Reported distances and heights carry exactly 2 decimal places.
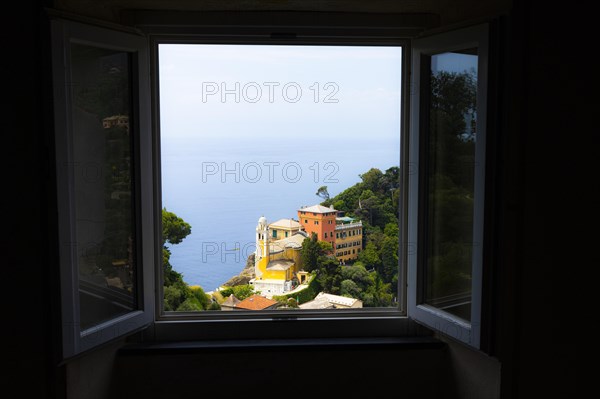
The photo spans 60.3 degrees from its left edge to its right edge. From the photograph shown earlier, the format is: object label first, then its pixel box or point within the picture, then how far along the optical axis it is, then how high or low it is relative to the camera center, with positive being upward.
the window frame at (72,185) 1.85 -0.05
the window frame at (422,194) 1.93 -0.10
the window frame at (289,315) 2.35 -0.68
